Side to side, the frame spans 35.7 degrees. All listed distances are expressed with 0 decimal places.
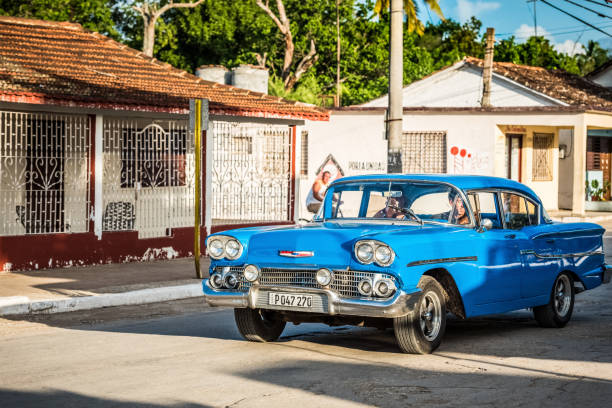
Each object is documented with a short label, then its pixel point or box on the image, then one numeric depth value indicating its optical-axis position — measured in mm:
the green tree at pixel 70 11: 47000
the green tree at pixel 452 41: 65125
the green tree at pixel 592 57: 85288
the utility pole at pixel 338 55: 48069
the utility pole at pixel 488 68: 30344
